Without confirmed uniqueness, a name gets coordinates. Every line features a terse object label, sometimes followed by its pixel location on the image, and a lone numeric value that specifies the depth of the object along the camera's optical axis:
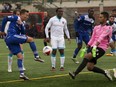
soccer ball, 13.07
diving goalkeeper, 11.04
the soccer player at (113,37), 19.69
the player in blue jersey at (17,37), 12.01
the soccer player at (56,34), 14.30
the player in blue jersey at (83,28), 17.00
